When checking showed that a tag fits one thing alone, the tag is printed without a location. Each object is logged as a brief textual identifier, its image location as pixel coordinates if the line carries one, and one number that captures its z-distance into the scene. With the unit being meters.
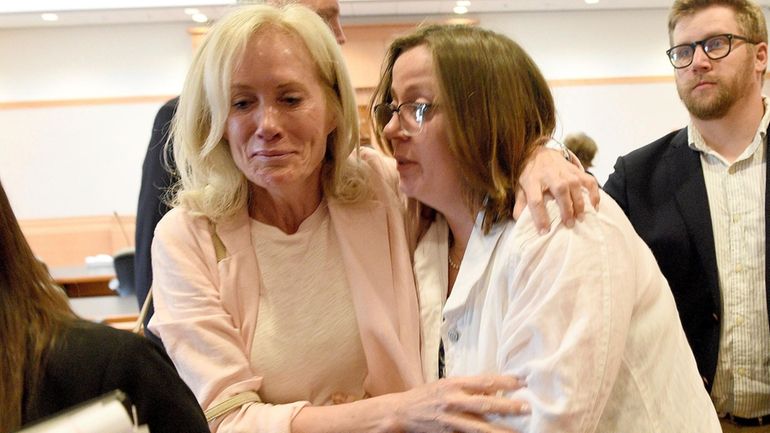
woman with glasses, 1.05
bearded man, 1.93
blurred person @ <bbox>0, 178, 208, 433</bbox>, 0.84
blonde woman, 1.27
